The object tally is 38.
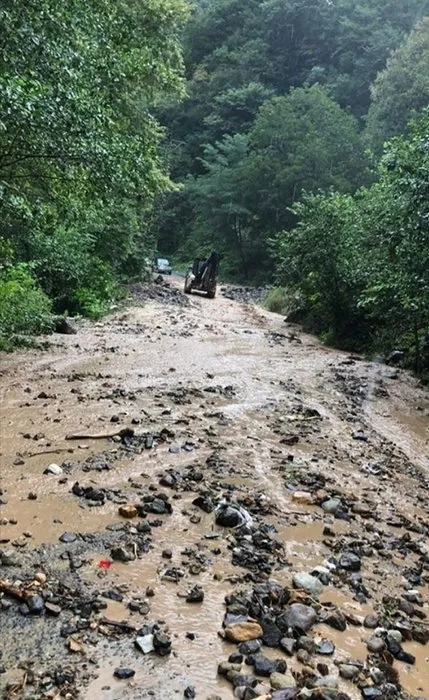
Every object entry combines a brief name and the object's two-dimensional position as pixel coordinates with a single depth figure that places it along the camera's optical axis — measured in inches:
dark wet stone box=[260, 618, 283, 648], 112.0
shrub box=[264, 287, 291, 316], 898.1
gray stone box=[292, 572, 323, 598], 132.7
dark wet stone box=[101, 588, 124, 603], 122.5
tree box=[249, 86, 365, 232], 1369.3
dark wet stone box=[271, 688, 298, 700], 96.9
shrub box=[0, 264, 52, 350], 419.2
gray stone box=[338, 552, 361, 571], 145.6
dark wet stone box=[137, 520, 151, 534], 154.2
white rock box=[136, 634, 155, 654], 107.0
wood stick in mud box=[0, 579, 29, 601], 119.2
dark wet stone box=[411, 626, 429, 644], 120.0
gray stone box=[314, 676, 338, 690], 101.2
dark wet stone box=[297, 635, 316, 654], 111.9
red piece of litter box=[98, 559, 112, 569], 135.0
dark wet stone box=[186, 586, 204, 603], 124.6
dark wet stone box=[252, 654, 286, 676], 104.0
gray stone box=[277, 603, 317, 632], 117.6
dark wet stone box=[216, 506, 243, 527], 162.1
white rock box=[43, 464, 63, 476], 189.8
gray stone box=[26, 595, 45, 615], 115.5
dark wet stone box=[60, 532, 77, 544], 146.0
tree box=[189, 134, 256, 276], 1542.8
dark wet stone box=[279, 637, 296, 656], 110.5
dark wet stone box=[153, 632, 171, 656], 107.4
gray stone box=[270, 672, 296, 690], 100.4
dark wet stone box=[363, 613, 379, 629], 122.1
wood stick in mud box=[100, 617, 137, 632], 112.1
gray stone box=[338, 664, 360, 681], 105.3
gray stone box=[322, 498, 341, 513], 180.1
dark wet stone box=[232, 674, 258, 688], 100.3
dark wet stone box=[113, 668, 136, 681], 99.5
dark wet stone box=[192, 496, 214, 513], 170.4
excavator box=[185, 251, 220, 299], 982.4
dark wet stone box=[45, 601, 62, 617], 115.0
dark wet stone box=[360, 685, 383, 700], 101.0
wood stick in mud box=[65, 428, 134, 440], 227.1
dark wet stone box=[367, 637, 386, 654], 114.4
